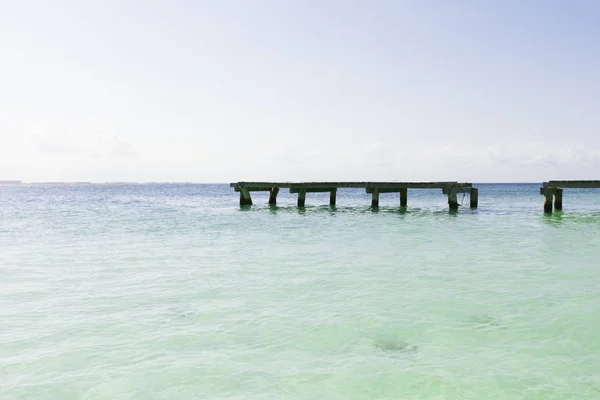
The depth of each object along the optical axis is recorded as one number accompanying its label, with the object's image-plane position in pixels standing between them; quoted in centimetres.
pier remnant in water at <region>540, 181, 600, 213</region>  2209
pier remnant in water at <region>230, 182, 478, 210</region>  2562
